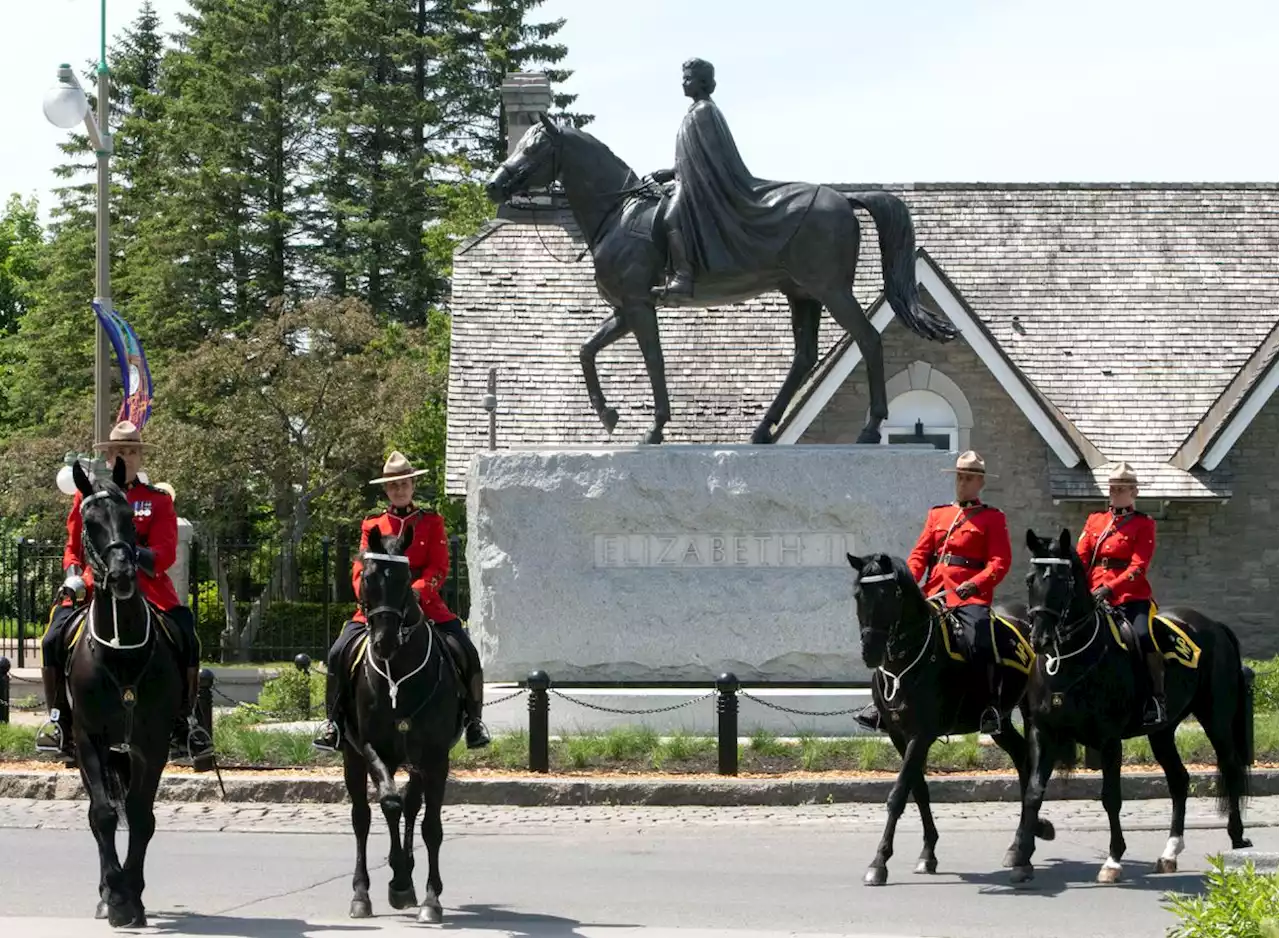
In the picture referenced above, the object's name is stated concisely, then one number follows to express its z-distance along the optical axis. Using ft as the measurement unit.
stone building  102.17
